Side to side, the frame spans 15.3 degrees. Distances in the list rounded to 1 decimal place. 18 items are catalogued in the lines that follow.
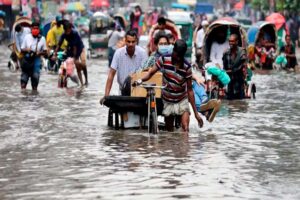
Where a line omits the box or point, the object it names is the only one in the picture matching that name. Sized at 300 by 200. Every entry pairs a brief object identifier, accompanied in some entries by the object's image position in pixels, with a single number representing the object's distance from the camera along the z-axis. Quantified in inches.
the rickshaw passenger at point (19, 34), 1183.6
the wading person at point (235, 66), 834.8
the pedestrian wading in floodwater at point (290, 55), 1348.1
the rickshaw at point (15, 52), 1240.8
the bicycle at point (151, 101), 566.3
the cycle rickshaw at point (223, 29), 979.1
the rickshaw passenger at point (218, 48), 961.2
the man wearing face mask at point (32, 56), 920.3
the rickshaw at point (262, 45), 1366.9
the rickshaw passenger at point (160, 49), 594.2
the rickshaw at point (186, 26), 1589.6
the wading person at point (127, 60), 620.4
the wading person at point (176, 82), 566.3
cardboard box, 596.4
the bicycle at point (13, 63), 1274.6
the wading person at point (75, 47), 968.8
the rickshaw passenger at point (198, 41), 1253.0
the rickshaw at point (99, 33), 1743.4
